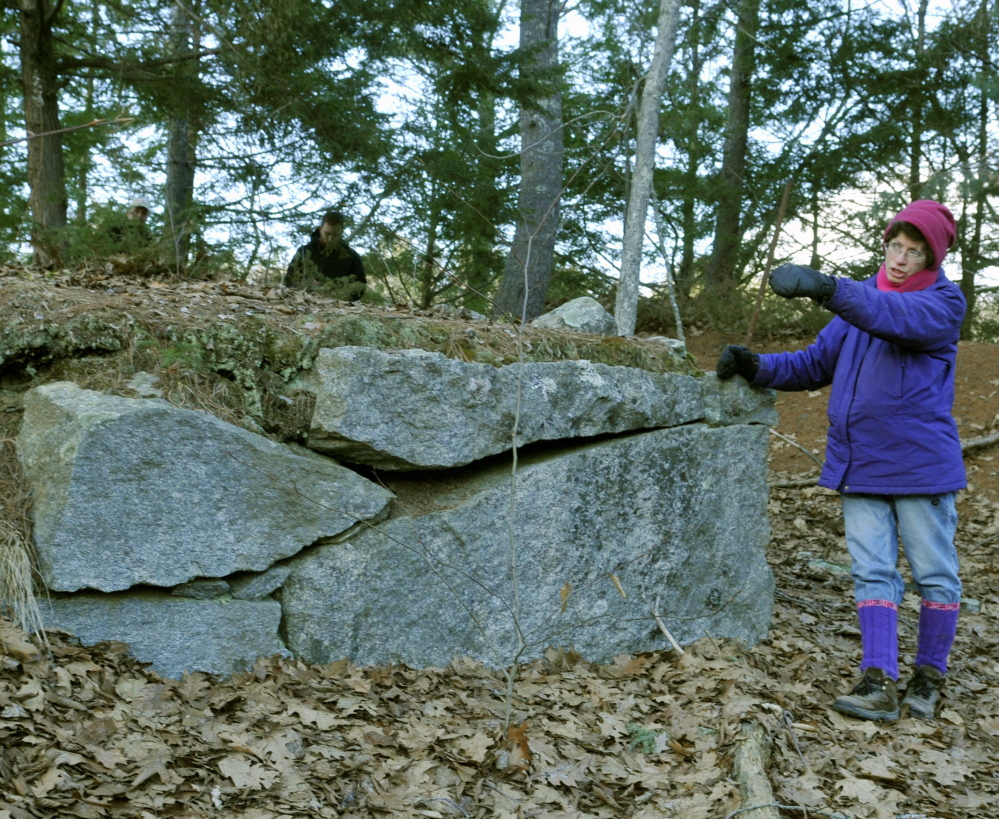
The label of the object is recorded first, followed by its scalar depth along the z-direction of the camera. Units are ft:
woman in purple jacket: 12.21
